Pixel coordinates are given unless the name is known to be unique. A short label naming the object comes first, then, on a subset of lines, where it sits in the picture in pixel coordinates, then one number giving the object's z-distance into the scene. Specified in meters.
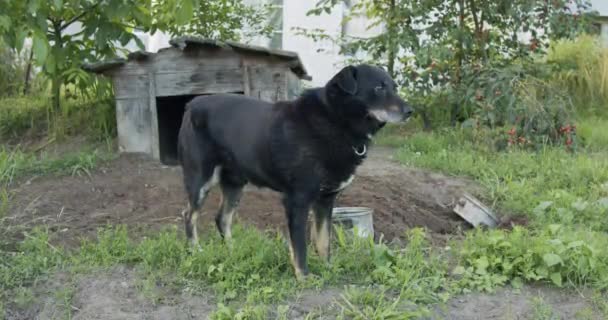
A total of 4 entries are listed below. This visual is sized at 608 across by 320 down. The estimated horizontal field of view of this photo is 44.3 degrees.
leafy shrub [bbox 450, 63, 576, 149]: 7.89
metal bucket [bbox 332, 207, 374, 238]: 5.46
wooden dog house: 7.47
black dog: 4.38
